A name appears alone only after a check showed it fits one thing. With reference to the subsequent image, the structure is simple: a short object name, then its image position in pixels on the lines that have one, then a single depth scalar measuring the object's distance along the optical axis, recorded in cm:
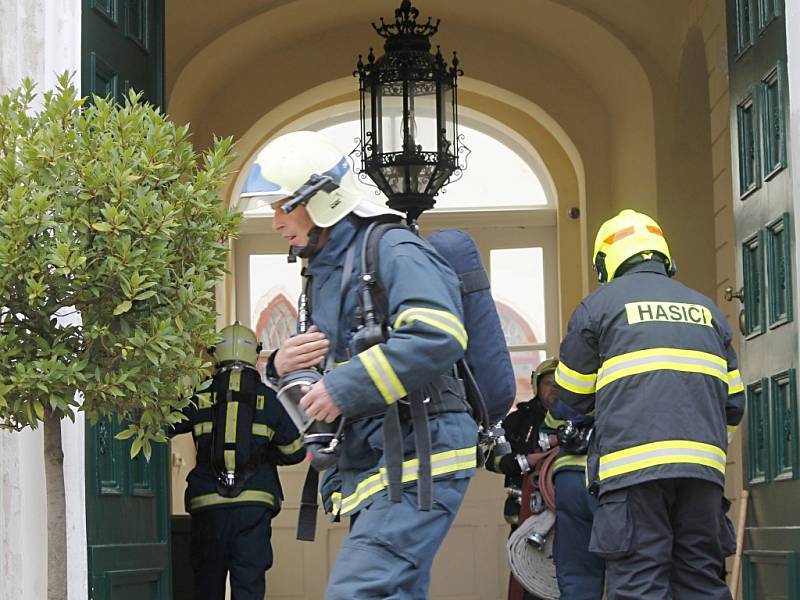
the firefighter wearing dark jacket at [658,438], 868
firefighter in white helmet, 632
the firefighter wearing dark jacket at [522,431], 1473
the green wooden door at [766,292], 980
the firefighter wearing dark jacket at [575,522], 1119
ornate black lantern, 1247
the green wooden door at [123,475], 970
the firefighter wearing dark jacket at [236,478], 1292
